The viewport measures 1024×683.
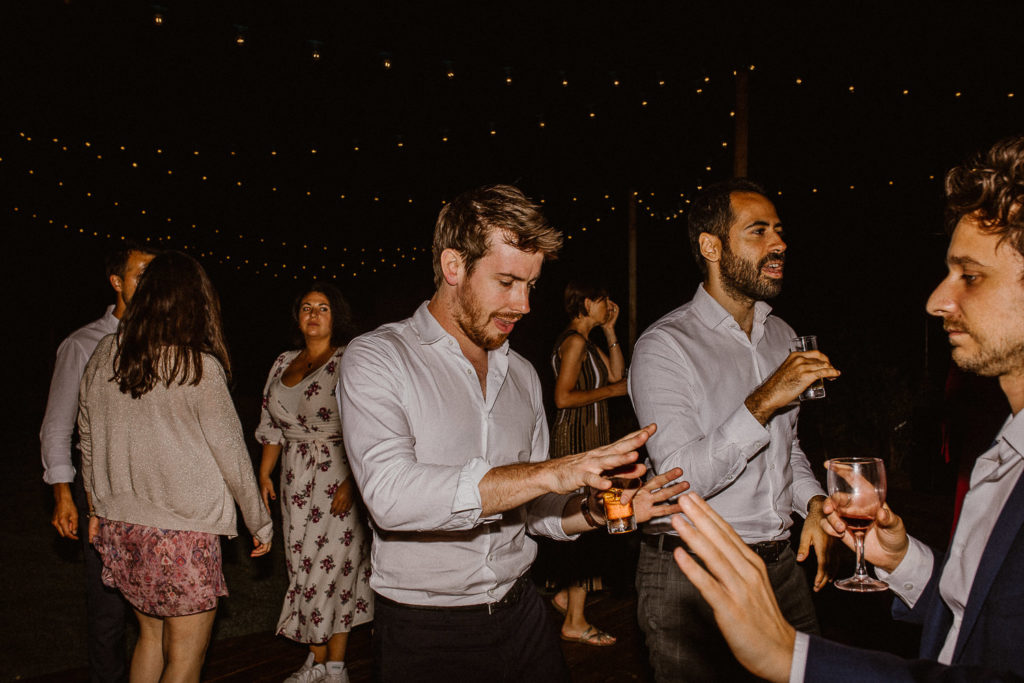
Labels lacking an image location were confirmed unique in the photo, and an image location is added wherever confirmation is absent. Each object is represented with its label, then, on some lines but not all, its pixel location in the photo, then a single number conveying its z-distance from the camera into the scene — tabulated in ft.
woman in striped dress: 13.73
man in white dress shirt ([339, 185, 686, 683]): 5.54
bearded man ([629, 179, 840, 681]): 6.18
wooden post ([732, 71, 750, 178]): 19.88
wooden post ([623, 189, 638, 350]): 31.37
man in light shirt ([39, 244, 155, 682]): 9.68
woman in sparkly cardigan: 7.96
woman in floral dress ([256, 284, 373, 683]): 11.15
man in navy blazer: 3.05
